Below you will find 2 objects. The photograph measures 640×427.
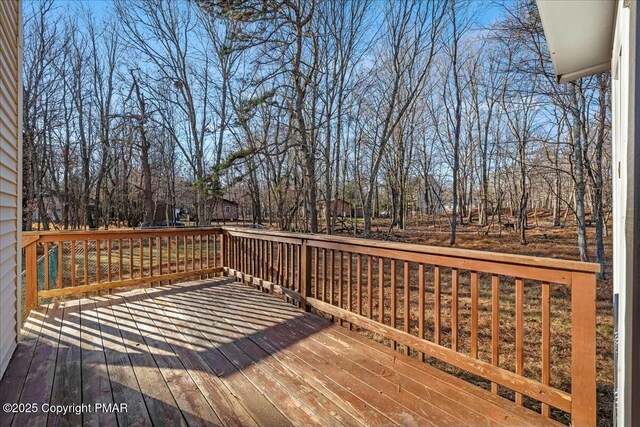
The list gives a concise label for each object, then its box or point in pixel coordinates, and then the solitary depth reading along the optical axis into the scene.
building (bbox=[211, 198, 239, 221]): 34.73
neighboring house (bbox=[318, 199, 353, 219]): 21.45
